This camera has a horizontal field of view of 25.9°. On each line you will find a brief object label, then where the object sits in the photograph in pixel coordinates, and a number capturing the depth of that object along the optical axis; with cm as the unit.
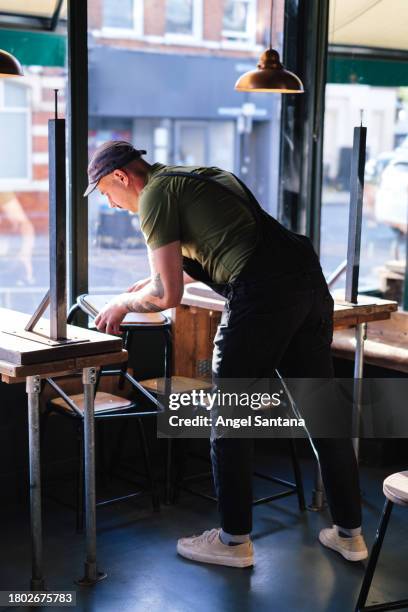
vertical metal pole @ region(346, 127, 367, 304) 361
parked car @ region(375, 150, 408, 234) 512
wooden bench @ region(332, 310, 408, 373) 423
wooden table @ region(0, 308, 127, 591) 274
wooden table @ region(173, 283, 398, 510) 365
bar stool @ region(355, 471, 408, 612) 259
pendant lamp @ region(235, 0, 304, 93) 373
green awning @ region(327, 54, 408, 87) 482
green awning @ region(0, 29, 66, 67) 388
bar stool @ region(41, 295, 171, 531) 350
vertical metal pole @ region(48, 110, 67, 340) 281
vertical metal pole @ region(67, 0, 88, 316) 392
